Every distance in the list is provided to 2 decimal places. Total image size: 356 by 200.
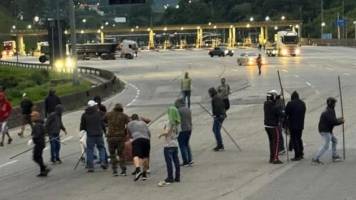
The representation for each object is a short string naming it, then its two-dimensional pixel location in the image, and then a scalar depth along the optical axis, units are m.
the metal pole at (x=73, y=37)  46.32
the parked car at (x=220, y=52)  110.25
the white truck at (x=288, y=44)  99.71
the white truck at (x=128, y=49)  120.12
